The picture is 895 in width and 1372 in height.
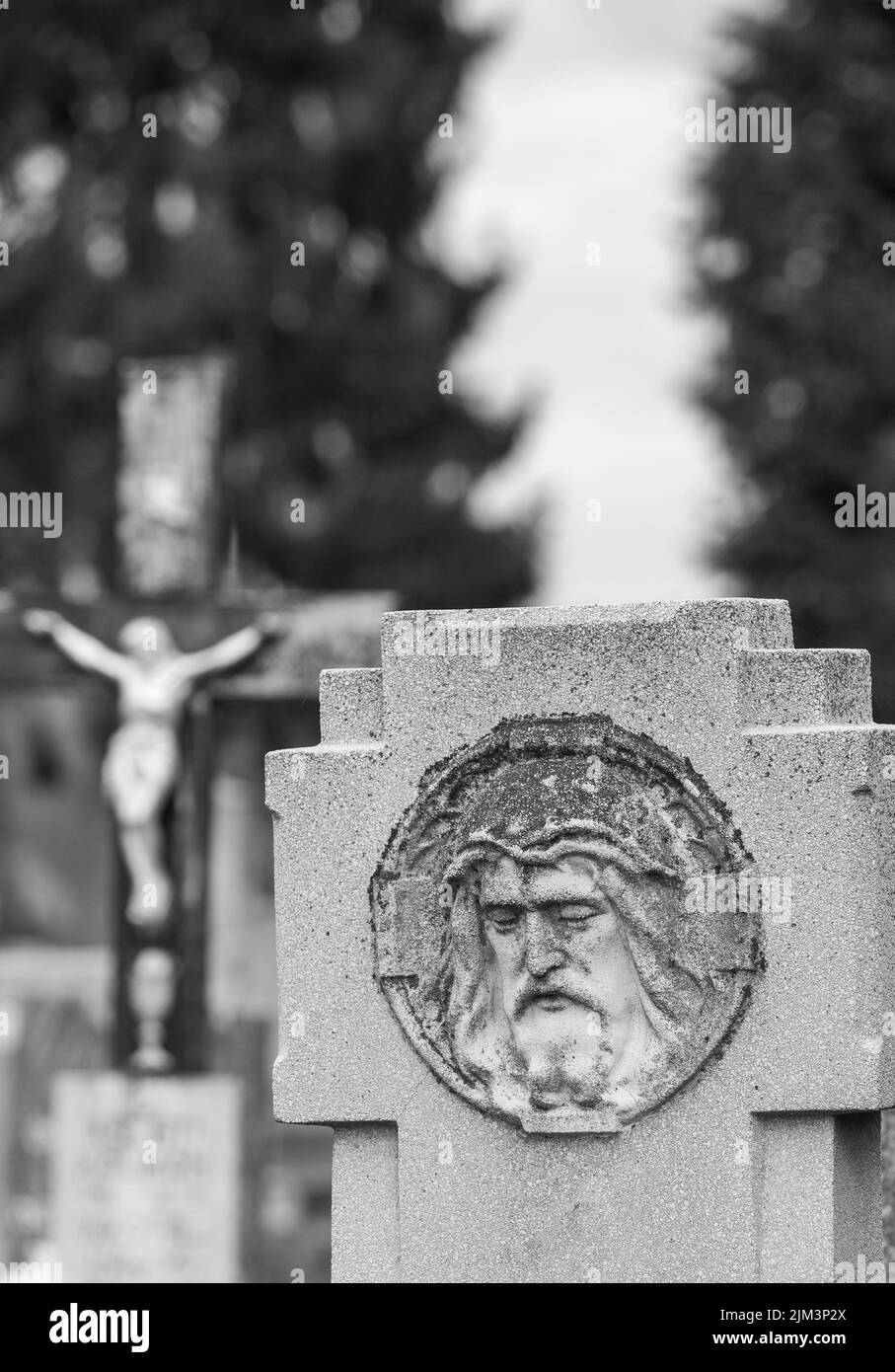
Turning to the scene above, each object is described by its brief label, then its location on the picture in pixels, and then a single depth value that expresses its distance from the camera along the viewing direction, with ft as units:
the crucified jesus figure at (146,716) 35.60
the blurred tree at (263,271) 70.85
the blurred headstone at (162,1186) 34.55
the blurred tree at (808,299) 67.51
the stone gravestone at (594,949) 15.33
